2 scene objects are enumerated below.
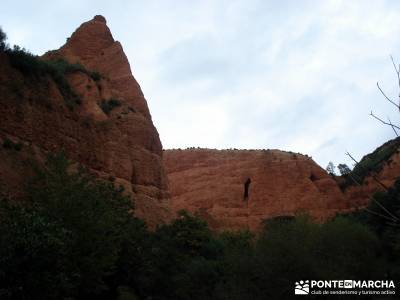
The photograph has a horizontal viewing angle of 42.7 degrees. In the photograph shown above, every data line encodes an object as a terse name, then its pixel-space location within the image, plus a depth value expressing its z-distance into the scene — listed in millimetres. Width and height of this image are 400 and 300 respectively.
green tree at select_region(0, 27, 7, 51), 24503
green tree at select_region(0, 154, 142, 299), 12398
